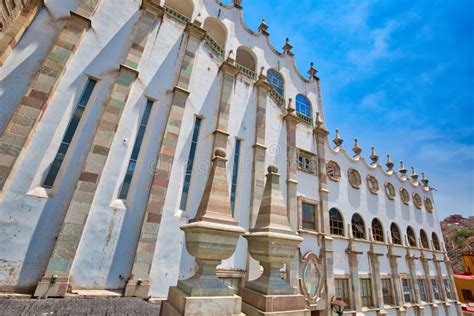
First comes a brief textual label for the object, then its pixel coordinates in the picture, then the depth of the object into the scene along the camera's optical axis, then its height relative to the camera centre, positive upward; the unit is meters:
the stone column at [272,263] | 2.60 -0.13
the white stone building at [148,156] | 6.07 +3.21
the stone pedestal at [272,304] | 2.53 -0.59
